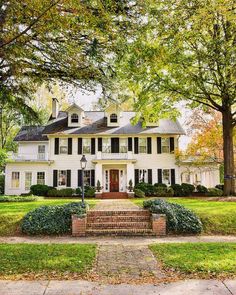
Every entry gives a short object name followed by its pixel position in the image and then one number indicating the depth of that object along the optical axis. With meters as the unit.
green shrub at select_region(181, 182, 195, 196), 23.48
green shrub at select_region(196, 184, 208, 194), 23.88
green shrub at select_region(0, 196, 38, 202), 18.48
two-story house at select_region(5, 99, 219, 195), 24.69
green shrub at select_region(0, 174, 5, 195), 27.03
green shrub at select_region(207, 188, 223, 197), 23.18
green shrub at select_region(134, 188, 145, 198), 22.47
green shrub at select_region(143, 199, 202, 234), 9.79
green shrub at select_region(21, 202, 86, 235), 9.67
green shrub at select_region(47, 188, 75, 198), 23.00
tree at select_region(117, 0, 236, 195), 8.38
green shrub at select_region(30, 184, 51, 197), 23.33
